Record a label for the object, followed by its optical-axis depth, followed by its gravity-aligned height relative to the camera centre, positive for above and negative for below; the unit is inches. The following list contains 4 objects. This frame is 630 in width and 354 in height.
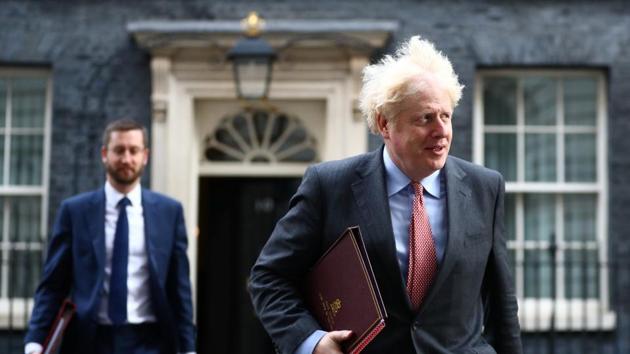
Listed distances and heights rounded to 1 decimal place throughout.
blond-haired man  135.1 -2.8
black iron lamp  388.8 +46.8
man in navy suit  224.1 -12.7
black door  431.8 -20.2
